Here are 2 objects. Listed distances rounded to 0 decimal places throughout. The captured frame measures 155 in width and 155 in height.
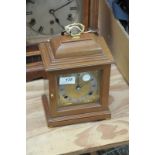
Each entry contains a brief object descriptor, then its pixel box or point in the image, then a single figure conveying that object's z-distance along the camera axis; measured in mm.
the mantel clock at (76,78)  1156
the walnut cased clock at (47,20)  1341
